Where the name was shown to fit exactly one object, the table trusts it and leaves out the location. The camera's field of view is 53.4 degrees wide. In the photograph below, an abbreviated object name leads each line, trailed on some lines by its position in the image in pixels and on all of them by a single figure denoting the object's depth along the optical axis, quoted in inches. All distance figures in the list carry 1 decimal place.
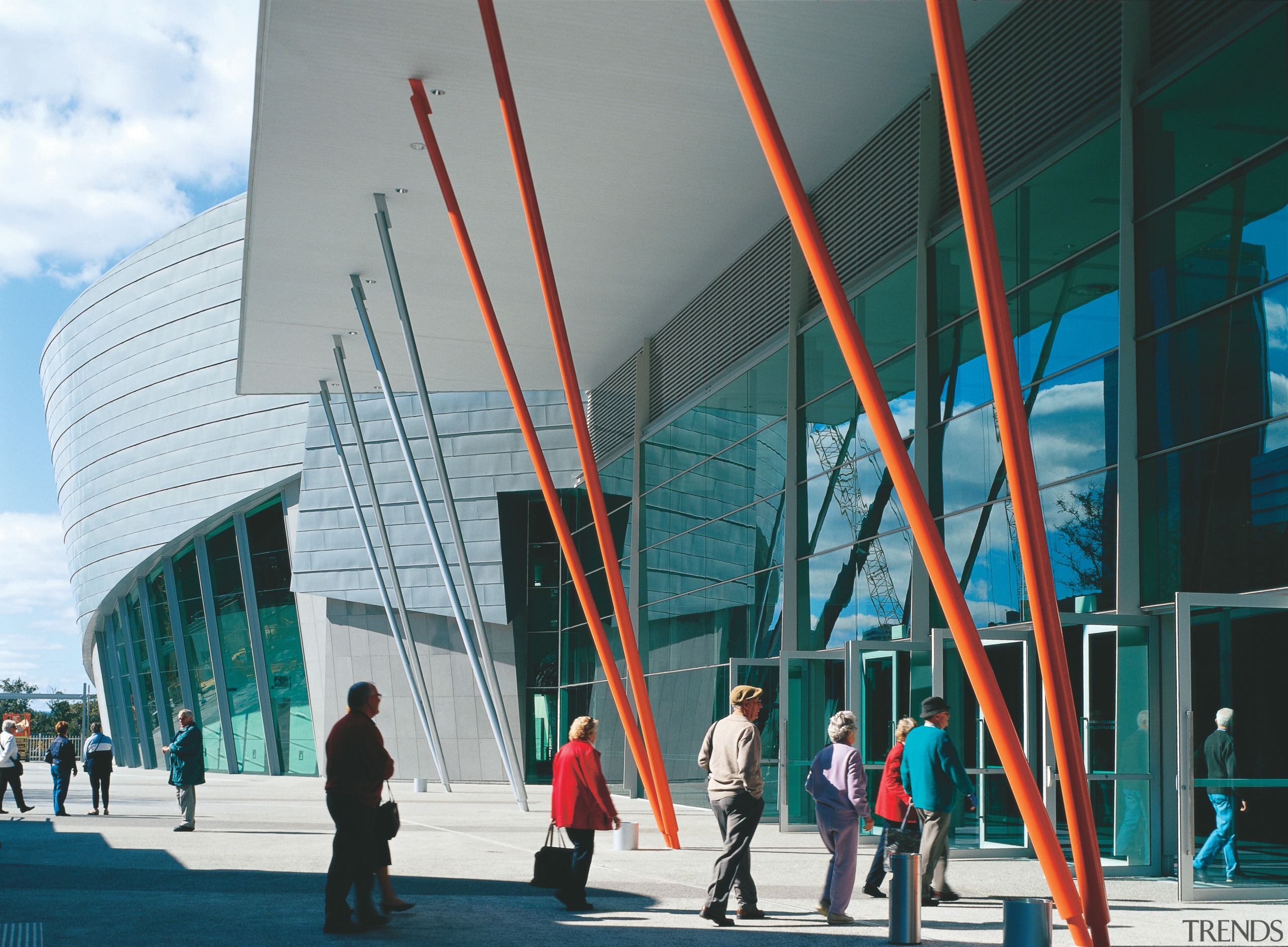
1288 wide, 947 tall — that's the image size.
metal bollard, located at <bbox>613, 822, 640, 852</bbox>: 595.2
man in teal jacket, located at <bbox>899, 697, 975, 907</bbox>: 382.6
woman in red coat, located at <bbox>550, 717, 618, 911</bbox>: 374.3
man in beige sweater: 346.9
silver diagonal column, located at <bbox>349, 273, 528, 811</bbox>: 883.4
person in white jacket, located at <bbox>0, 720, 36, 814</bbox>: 746.8
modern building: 448.8
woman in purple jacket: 350.0
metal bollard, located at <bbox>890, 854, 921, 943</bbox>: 313.3
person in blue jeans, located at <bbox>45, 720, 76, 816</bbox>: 800.3
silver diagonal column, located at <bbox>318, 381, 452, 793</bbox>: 1176.8
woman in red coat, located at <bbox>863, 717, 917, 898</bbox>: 415.2
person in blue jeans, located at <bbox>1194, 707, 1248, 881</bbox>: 406.9
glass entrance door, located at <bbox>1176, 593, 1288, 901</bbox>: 398.6
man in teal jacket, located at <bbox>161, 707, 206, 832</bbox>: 650.8
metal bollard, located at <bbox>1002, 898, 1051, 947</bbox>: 277.6
